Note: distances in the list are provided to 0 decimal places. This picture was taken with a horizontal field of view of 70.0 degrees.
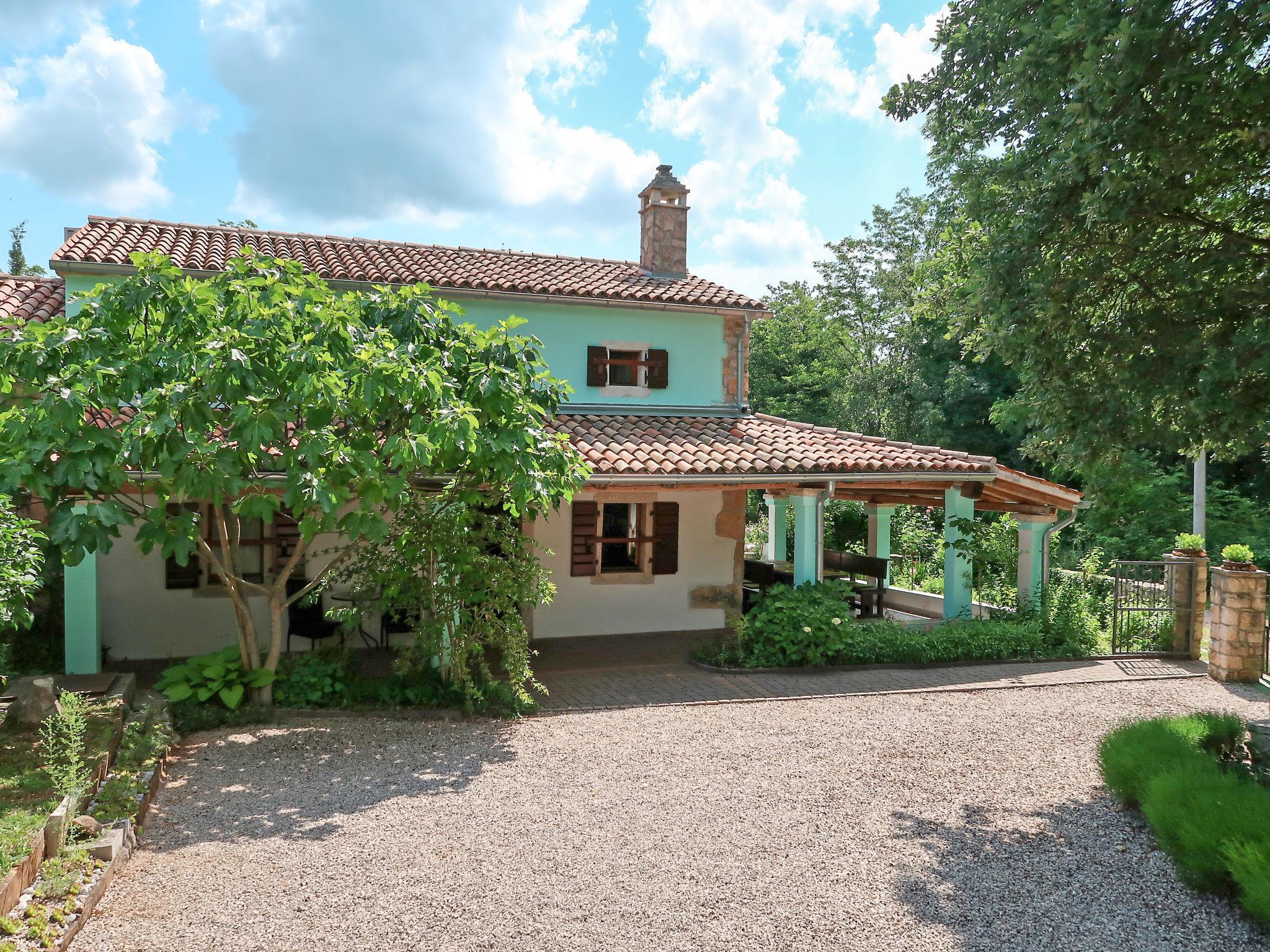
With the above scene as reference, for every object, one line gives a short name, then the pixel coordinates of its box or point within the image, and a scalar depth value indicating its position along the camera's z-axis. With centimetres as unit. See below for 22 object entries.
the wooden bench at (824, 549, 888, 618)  1359
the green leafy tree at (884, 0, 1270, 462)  574
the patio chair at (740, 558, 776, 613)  1377
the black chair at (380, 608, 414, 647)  1160
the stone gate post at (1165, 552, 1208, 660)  1180
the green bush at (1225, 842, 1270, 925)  431
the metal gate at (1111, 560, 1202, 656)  1187
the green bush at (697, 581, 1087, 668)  1084
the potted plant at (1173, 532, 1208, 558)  1202
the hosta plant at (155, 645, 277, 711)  816
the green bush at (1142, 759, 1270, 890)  475
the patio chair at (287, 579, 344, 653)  1077
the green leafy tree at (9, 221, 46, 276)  3089
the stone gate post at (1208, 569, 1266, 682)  1033
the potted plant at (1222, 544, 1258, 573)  1056
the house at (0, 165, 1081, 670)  1100
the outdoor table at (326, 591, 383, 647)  1105
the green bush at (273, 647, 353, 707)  859
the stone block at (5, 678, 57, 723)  726
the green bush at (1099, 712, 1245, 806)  588
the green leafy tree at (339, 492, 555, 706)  849
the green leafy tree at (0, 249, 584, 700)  648
